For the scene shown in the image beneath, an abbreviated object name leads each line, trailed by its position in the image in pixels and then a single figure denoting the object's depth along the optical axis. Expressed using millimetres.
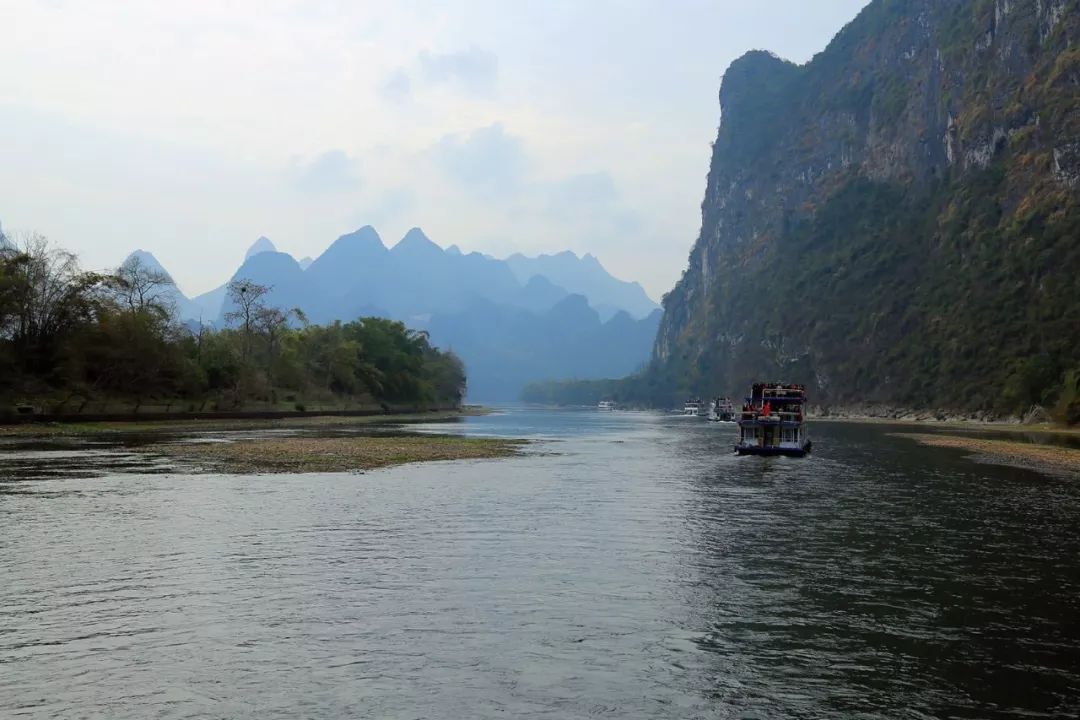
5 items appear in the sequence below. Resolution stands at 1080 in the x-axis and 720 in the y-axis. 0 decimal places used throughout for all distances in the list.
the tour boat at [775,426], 81375
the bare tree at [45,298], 114188
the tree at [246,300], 166500
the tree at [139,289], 133500
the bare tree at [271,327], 170375
